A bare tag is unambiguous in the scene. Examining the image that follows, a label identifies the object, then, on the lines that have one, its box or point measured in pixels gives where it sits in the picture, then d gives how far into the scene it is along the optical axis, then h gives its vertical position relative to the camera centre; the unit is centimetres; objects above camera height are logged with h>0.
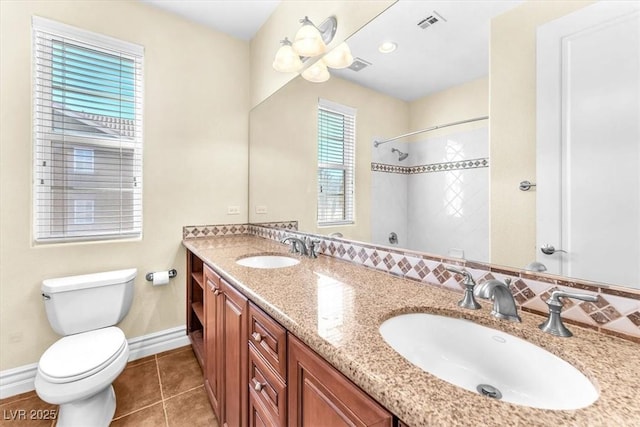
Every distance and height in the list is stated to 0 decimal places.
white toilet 124 -71
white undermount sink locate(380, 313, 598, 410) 55 -36
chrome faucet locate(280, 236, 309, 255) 166 -20
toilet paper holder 204 -48
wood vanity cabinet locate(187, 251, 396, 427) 59 -48
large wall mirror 66 +26
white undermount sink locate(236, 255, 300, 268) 161 -29
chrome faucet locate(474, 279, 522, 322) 72 -24
